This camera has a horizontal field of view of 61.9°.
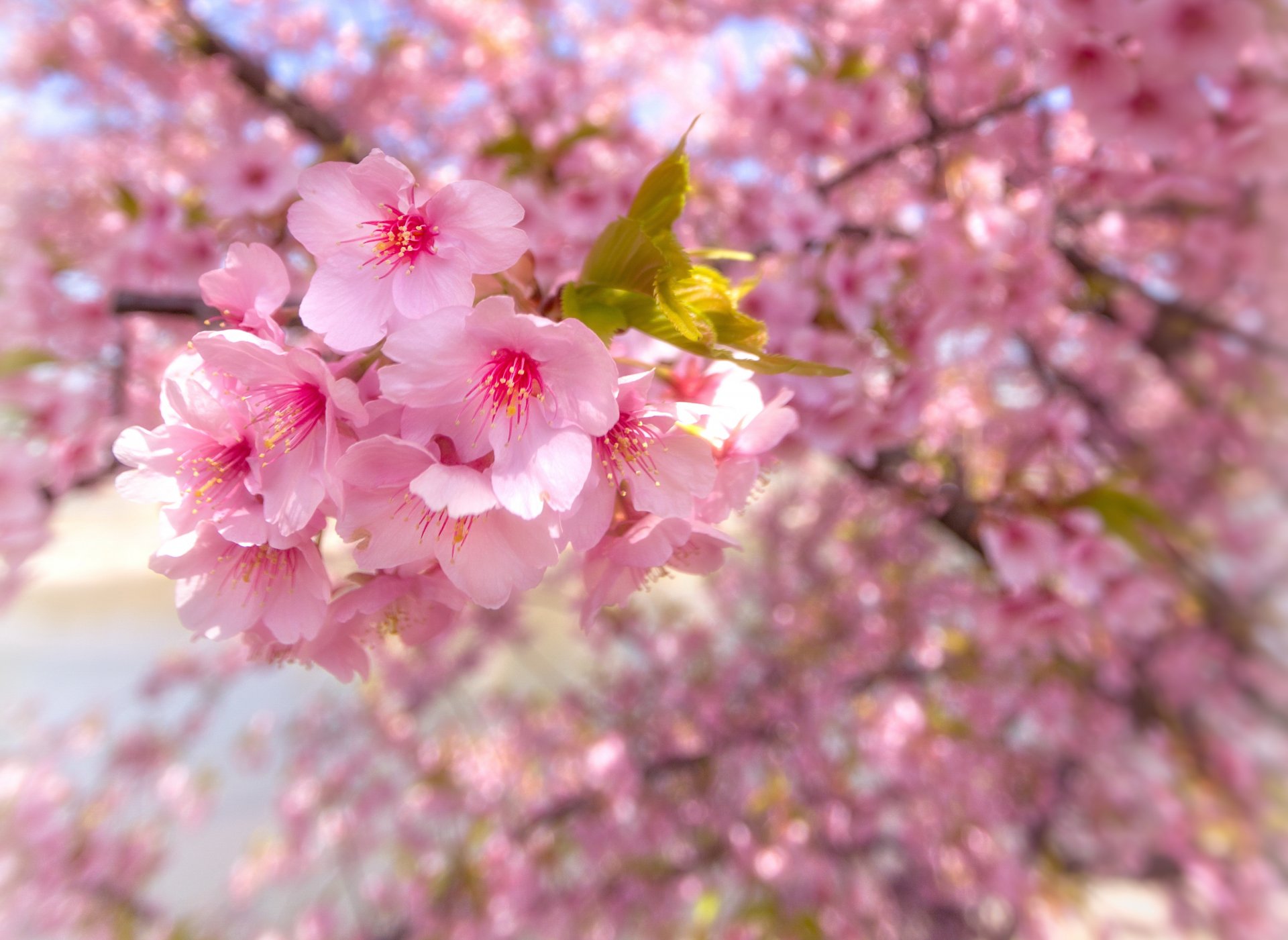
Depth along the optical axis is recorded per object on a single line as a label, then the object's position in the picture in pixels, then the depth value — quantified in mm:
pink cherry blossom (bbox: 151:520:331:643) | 162
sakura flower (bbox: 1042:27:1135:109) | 243
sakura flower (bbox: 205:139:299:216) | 332
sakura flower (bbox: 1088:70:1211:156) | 255
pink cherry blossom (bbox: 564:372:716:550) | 161
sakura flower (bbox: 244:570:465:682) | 168
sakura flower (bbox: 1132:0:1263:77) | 230
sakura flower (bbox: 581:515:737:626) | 163
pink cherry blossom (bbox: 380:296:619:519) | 149
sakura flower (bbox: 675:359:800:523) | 170
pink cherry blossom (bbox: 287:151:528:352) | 159
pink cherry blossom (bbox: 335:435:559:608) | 151
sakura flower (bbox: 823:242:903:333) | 275
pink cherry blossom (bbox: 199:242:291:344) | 162
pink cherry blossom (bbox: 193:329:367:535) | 150
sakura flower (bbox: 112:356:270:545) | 158
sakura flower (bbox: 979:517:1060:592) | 265
